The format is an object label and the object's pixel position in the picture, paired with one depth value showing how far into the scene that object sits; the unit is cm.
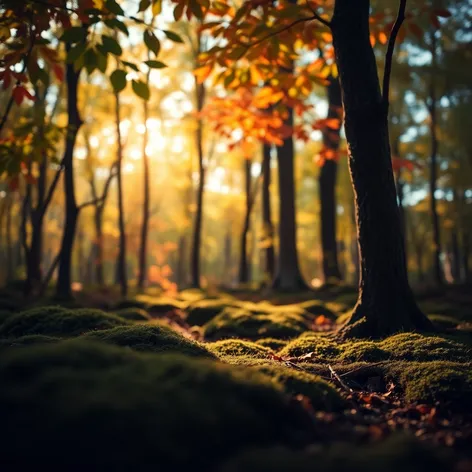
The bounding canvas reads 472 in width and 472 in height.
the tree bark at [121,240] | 1310
